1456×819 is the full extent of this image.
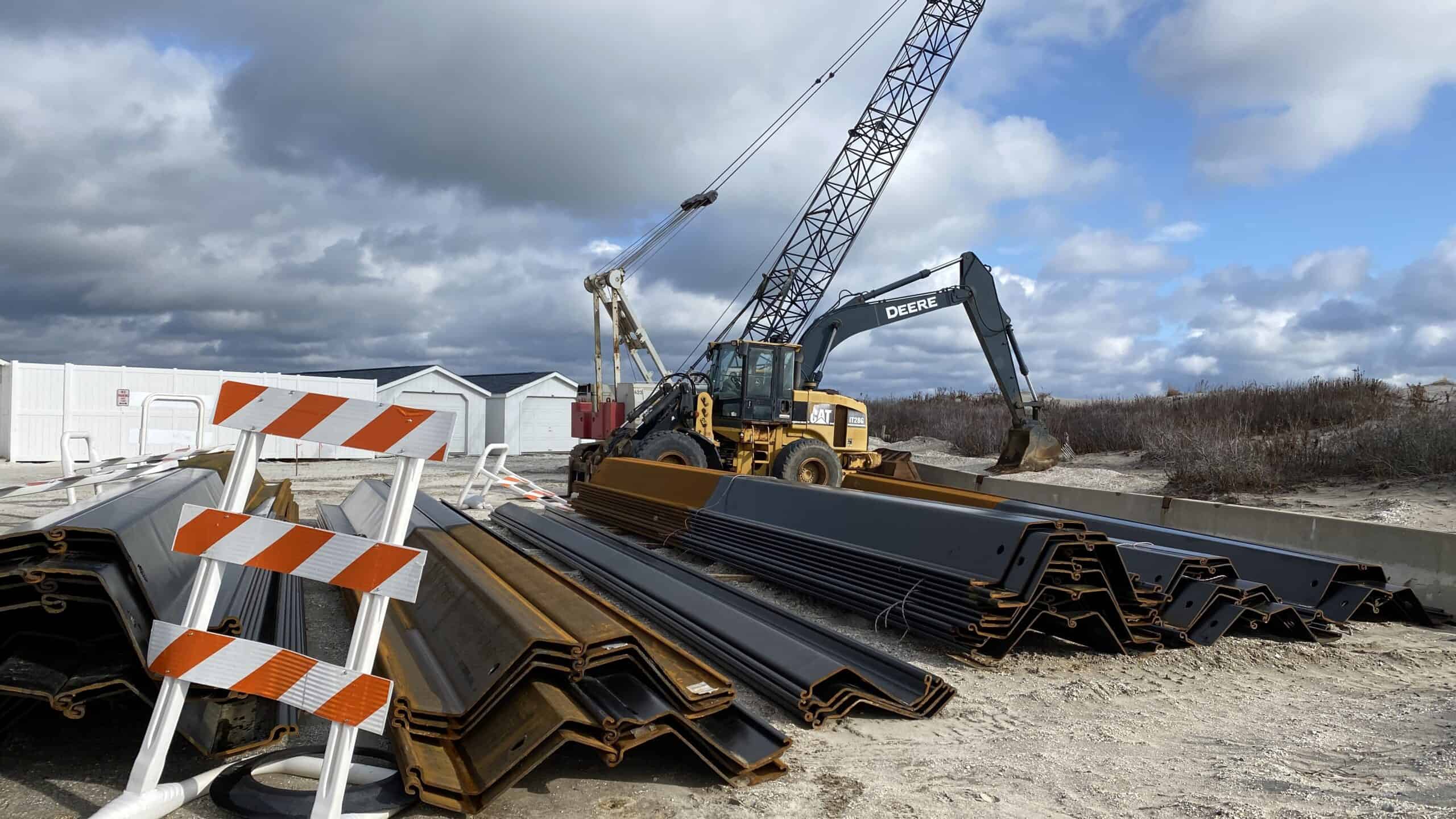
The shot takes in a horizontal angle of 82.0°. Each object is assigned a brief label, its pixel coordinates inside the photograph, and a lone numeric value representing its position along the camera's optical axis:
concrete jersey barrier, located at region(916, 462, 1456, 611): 7.72
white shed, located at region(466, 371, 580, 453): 31.50
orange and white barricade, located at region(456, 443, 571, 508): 11.90
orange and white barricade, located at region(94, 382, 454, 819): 2.93
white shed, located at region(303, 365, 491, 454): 29.08
